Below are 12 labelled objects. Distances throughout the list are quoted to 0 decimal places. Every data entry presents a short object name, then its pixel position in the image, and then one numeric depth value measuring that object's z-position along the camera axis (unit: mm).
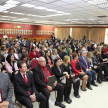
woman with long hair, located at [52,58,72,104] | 3470
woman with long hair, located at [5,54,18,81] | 3578
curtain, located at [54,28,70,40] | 21184
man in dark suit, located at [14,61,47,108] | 2546
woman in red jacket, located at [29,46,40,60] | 5696
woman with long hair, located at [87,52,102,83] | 5000
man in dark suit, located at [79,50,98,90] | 4449
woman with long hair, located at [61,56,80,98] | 3781
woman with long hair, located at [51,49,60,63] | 5384
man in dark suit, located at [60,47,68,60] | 6093
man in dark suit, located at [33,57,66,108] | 2992
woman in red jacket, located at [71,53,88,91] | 4130
